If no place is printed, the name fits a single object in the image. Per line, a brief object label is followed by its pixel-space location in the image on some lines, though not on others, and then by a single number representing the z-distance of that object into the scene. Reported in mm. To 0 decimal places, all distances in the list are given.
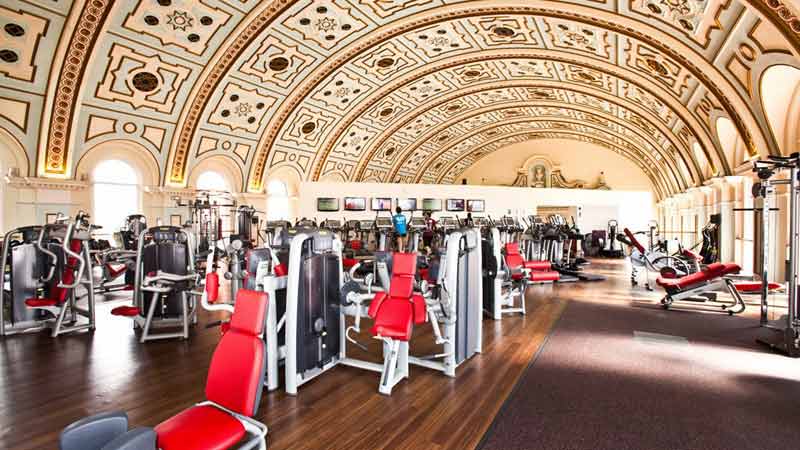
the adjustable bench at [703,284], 5980
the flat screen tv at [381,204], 17375
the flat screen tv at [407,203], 17984
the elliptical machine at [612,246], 14878
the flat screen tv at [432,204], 18422
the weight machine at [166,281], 4832
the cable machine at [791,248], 4168
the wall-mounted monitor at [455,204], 18688
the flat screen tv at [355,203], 16875
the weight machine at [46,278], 4922
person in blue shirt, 9328
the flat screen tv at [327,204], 16359
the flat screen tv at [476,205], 18734
